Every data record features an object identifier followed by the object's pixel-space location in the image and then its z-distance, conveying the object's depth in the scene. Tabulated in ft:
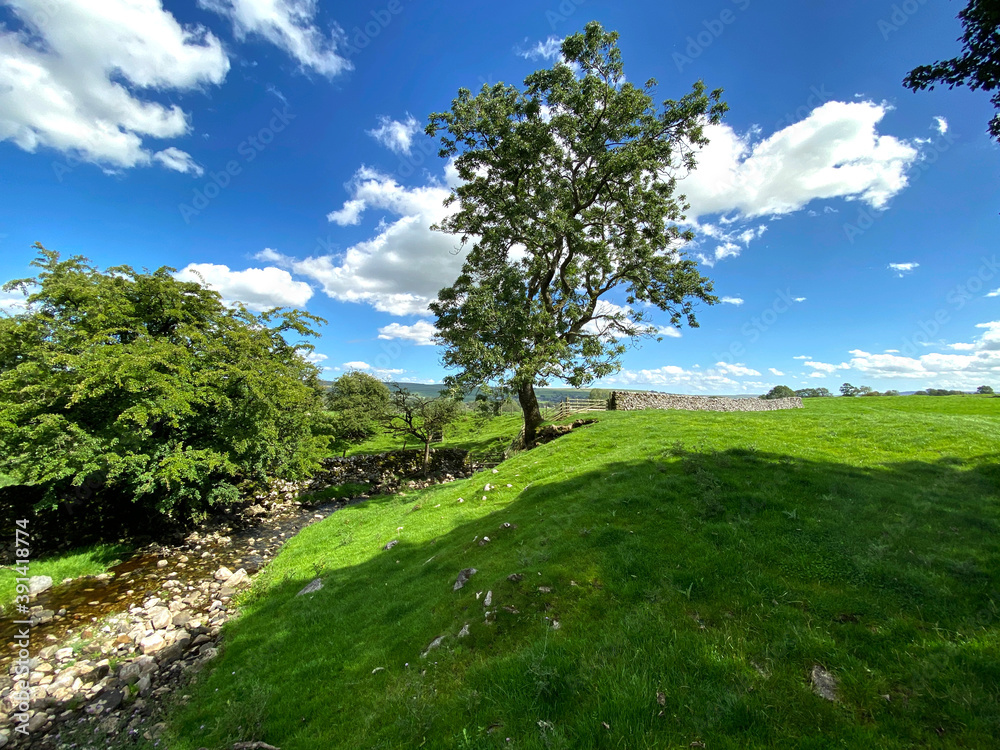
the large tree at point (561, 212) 68.39
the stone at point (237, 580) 47.70
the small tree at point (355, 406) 117.70
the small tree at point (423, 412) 116.47
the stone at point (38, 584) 43.70
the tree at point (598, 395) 159.22
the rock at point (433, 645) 22.82
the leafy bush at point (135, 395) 49.52
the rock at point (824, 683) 14.49
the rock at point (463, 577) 29.17
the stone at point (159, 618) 38.40
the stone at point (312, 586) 40.52
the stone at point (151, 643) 34.55
